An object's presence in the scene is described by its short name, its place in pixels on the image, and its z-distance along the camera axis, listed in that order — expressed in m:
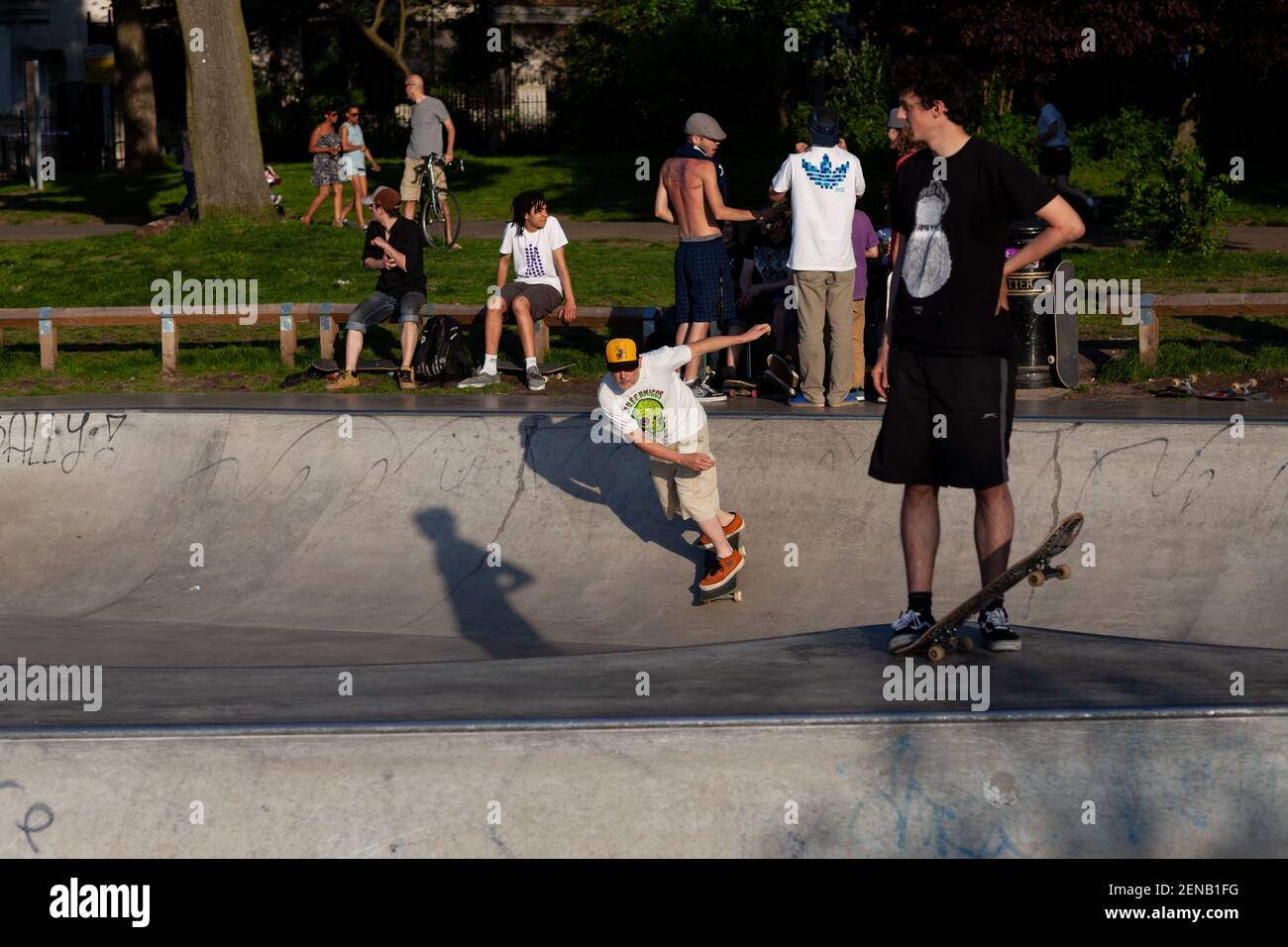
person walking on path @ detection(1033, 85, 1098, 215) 17.09
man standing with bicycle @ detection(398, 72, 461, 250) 16.95
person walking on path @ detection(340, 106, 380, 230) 19.50
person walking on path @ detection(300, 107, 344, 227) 19.19
